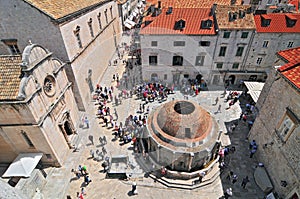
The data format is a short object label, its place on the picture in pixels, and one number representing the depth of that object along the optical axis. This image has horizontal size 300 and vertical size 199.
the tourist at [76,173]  17.62
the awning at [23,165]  15.85
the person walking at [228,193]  15.75
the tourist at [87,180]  17.00
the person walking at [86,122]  22.69
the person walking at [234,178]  16.69
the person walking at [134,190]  16.19
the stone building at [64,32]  17.66
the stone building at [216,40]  24.62
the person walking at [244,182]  16.42
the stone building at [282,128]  13.87
